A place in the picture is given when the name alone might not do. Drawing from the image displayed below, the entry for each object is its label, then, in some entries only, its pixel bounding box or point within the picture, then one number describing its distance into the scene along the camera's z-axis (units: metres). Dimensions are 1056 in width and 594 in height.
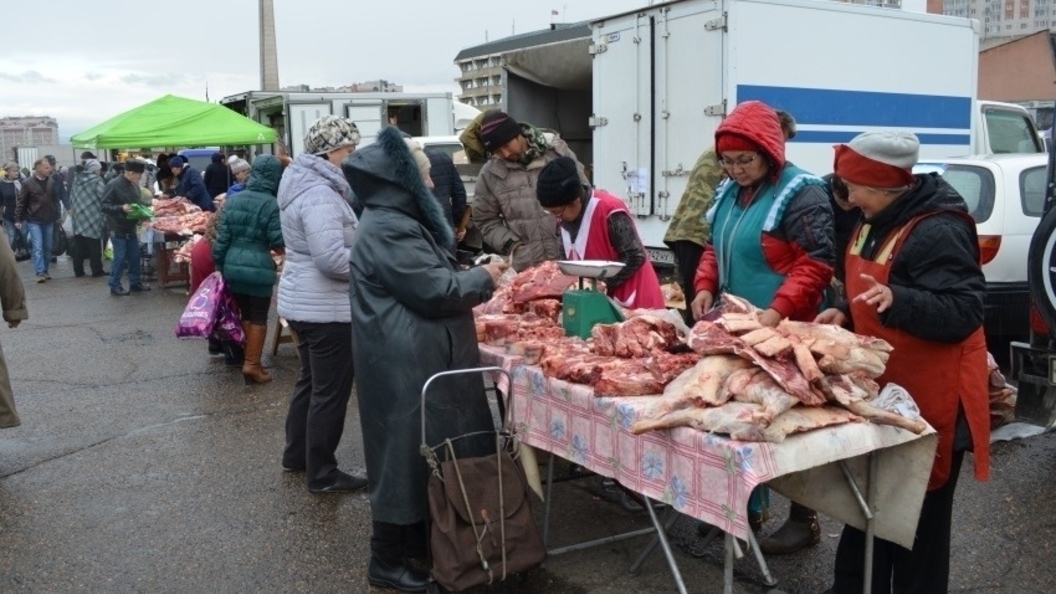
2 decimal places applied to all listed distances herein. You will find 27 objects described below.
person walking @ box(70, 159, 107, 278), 16.11
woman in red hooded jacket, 4.01
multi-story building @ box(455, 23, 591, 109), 12.46
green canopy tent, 15.31
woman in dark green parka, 7.56
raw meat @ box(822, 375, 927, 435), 3.12
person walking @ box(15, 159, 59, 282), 17.20
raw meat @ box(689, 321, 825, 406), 3.11
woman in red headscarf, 3.20
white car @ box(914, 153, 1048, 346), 7.51
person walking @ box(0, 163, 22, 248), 20.59
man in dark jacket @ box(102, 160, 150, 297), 14.56
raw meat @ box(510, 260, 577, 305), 5.05
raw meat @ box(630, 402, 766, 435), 3.01
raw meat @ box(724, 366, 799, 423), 3.05
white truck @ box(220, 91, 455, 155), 18.09
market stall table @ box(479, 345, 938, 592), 3.04
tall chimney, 41.78
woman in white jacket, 5.37
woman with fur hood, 3.99
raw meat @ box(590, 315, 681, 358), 3.93
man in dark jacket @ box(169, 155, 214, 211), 17.02
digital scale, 4.28
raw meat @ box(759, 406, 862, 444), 3.01
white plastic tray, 4.17
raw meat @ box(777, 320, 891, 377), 3.15
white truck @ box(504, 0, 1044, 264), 8.65
